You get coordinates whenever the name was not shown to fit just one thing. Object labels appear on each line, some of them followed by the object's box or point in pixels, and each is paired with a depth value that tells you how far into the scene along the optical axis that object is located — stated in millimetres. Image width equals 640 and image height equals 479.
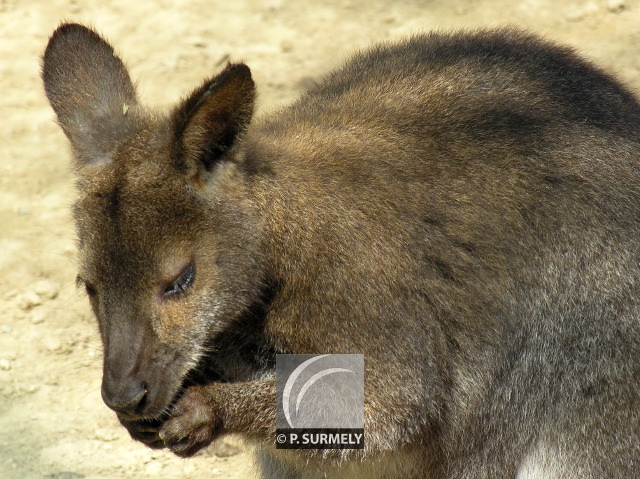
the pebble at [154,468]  12273
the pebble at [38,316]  13902
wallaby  9242
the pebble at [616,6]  17500
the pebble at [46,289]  14148
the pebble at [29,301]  14062
